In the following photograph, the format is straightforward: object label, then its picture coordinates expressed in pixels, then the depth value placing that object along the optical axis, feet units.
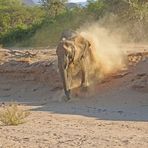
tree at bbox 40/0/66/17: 151.84
